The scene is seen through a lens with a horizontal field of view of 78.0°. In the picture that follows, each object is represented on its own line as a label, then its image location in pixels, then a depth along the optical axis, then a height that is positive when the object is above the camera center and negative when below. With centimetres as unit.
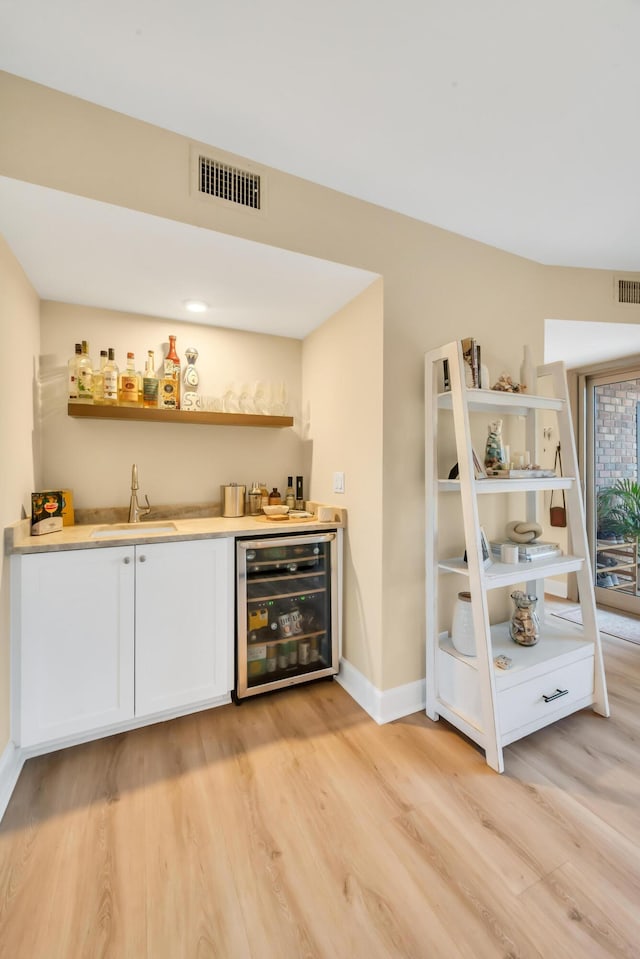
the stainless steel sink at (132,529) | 209 -22
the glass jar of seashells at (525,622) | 198 -69
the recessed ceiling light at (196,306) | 225 +106
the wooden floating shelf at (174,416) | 209 +42
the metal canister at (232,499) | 250 -7
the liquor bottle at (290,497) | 270 -7
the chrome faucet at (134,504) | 229 -9
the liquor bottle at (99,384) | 218 +58
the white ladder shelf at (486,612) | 166 -59
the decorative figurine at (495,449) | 195 +18
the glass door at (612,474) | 333 +9
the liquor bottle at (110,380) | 217 +60
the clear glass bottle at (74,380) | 213 +59
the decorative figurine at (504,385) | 198 +51
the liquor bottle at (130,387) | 223 +57
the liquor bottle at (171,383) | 231 +62
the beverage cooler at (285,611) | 209 -71
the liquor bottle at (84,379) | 213 +59
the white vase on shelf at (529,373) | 213 +61
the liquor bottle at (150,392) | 226 +55
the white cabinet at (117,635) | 165 -67
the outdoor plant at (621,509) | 326 -21
